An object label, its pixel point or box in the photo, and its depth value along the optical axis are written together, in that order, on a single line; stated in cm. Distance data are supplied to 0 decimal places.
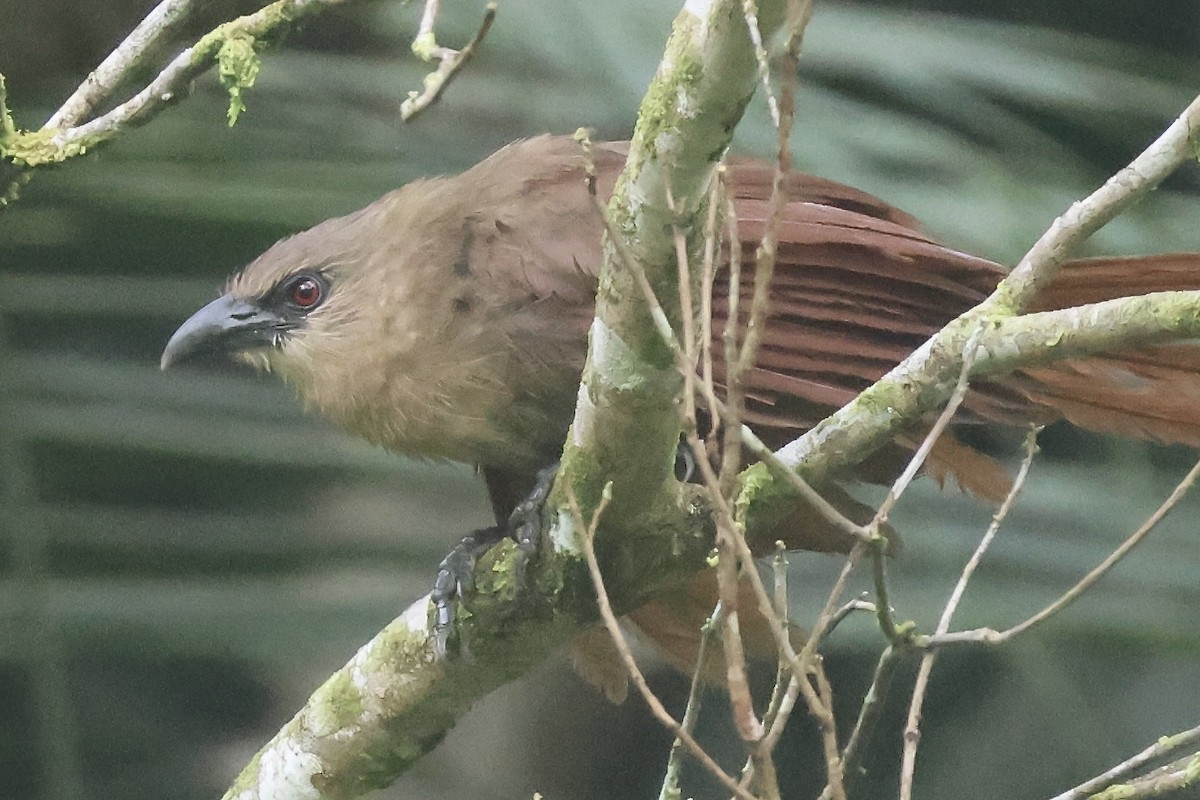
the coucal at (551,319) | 610
